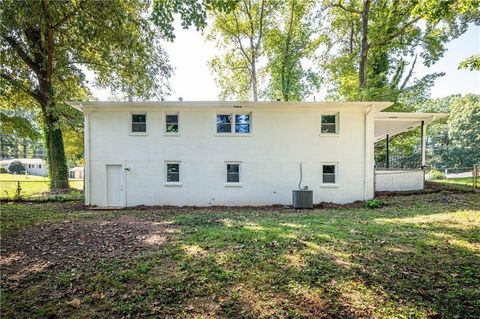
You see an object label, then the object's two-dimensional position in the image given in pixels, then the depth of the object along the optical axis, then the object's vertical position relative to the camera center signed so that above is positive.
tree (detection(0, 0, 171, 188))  5.81 +3.96
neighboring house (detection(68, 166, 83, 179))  42.29 -2.49
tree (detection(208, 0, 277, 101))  21.56 +10.59
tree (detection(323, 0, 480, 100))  17.11 +8.49
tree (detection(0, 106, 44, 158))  12.87 +1.65
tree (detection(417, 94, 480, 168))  34.06 +3.05
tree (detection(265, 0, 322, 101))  21.22 +9.63
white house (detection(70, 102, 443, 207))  12.32 +0.17
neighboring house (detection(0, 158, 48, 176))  52.72 -1.59
